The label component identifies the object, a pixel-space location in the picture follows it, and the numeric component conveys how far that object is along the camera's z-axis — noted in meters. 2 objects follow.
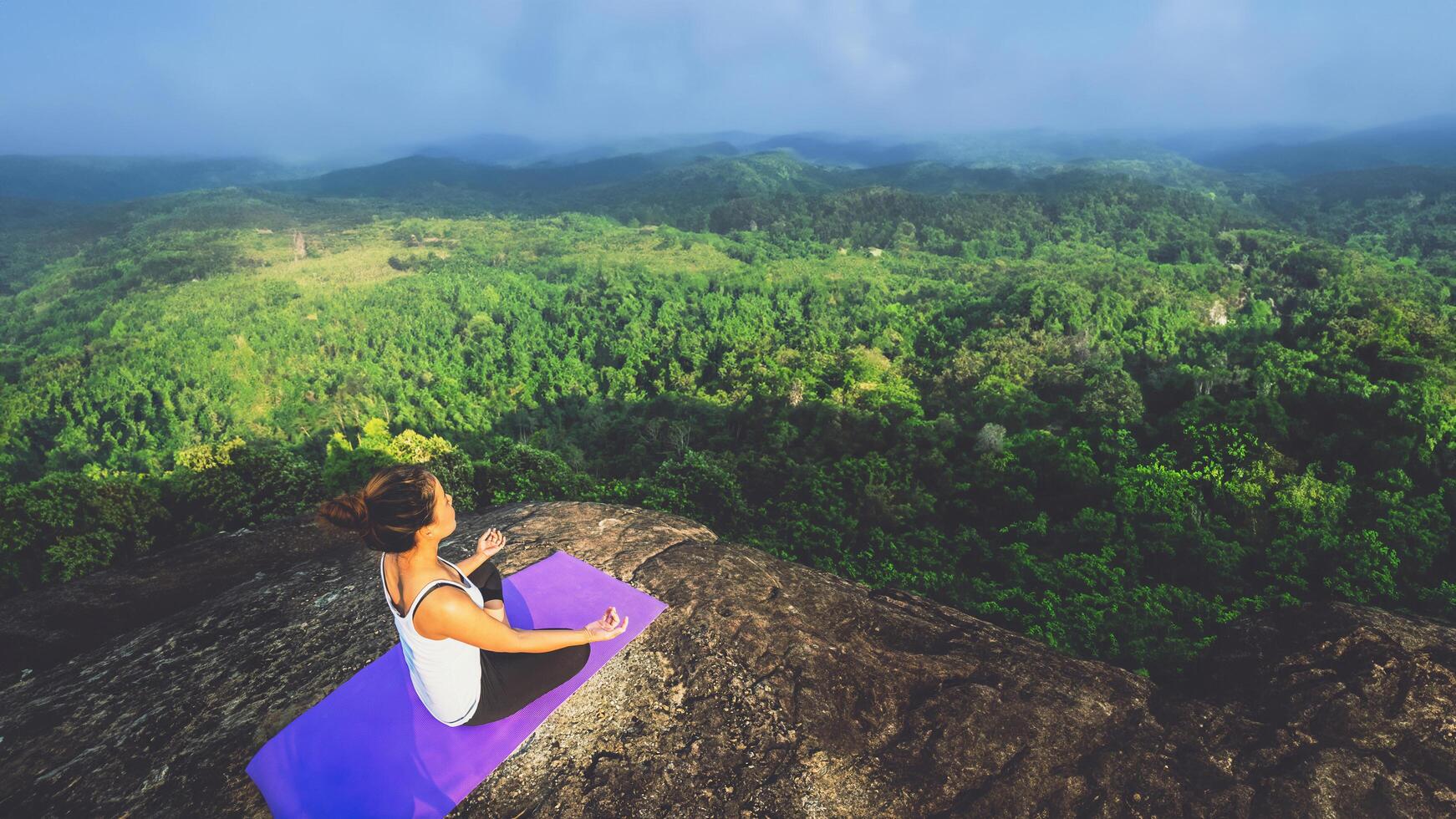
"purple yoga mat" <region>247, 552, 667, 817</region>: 4.20
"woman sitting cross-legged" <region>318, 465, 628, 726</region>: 3.62
